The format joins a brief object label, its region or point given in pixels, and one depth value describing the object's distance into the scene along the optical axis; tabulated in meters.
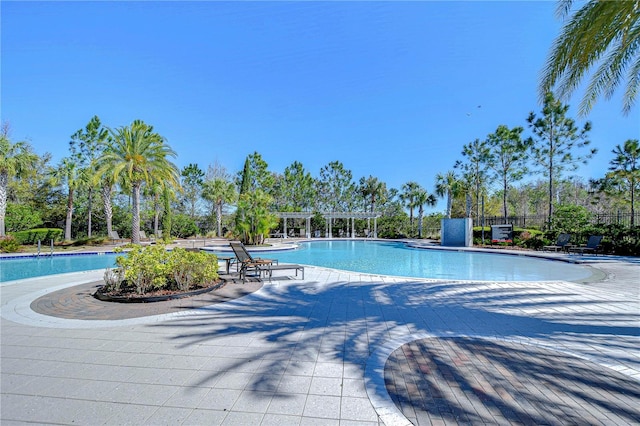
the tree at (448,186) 26.75
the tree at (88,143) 25.12
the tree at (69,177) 21.00
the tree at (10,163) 17.88
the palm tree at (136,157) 17.14
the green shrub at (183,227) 29.08
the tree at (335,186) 41.00
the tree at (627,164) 18.12
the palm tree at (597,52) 5.07
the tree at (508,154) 24.78
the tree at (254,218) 19.59
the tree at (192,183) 36.34
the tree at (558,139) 22.41
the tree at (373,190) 37.83
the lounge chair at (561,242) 15.73
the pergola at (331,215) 30.41
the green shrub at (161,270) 5.48
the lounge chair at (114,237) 21.55
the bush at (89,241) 19.65
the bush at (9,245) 15.65
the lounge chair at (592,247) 14.05
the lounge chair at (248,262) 7.41
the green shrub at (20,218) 19.75
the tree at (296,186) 38.84
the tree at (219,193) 31.77
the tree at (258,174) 36.03
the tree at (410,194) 30.56
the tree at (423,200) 29.55
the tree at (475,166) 27.89
